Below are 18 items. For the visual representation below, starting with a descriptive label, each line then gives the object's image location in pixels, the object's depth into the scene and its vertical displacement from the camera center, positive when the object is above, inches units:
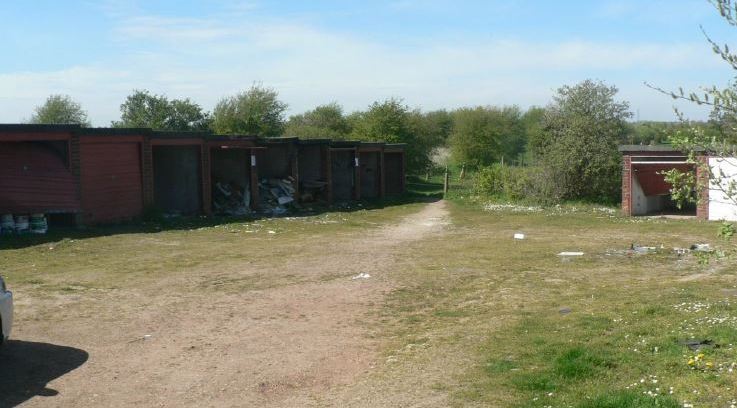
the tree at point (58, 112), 2380.7 +138.4
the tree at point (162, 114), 2322.8 +121.1
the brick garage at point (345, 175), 1487.5 -43.4
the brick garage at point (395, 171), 1663.4 -41.6
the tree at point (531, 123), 1463.5 +52.4
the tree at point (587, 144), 1311.5 +5.1
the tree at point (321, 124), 2080.5 +83.9
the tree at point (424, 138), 2056.7 +32.7
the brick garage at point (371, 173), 1576.0 -42.9
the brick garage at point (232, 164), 1152.8 -14.9
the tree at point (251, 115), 2272.4 +113.0
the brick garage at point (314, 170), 1375.5 -30.9
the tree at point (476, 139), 2210.9 +28.5
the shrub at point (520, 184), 1336.1 -62.3
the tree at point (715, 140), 206.7 +1.3
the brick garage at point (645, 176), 1139.9 -45.2
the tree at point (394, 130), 1974.7 +54.0
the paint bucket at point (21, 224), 829.8 -68.3
